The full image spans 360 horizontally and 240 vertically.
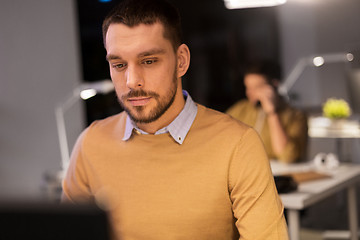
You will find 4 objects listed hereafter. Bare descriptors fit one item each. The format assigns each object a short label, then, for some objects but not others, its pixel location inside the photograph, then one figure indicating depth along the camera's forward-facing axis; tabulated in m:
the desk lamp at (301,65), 5.68
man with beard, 1.15
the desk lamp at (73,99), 3.02
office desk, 2.03
